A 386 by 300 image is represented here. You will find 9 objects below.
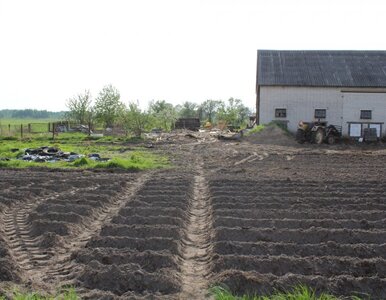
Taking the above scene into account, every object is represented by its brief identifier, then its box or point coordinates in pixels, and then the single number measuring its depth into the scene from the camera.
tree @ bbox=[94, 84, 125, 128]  40.81
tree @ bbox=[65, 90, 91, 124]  40.00
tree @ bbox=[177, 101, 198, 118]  82.62
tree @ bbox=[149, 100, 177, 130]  45.56
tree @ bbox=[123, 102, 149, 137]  34.28
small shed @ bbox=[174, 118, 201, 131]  50.88
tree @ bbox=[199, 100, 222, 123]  81.34
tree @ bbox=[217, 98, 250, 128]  58.59
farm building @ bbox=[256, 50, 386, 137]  32.06
